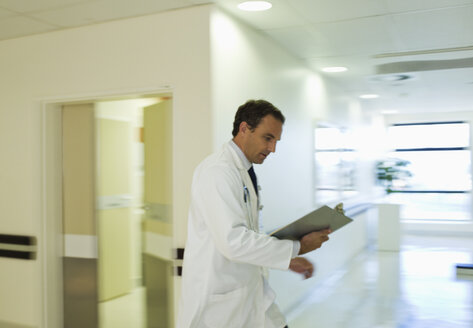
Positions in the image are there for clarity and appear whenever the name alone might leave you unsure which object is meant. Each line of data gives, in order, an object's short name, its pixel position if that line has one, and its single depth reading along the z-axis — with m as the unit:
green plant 10.76
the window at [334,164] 6.32
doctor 2.06
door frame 4.25
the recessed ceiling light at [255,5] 3.57
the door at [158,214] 4.06
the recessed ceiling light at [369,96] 8.89
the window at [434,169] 12.42
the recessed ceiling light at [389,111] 11.75
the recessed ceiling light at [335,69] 6.21
